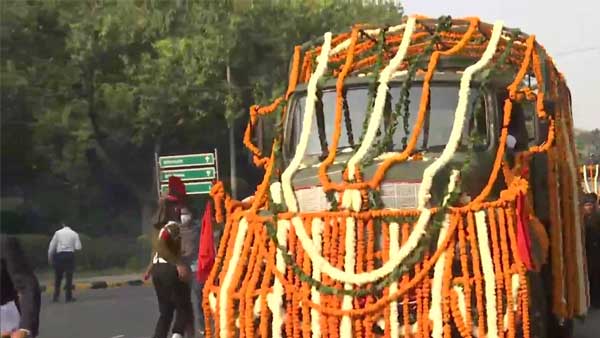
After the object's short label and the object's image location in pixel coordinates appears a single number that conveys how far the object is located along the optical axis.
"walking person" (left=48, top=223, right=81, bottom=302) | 35.06
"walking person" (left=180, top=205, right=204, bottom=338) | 21.47
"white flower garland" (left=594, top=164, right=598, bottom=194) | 38.45
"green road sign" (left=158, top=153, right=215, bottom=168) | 42.81
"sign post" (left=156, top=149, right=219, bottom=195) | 42.31
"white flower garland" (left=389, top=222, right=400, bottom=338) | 13.19
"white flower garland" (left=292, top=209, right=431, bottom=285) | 13.27
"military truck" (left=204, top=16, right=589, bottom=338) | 13.28
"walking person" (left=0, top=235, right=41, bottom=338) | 14.62
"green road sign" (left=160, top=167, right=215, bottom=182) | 42.53
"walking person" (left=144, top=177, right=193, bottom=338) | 19.69
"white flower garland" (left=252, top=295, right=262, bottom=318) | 13.77
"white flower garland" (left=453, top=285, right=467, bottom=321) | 13.08
